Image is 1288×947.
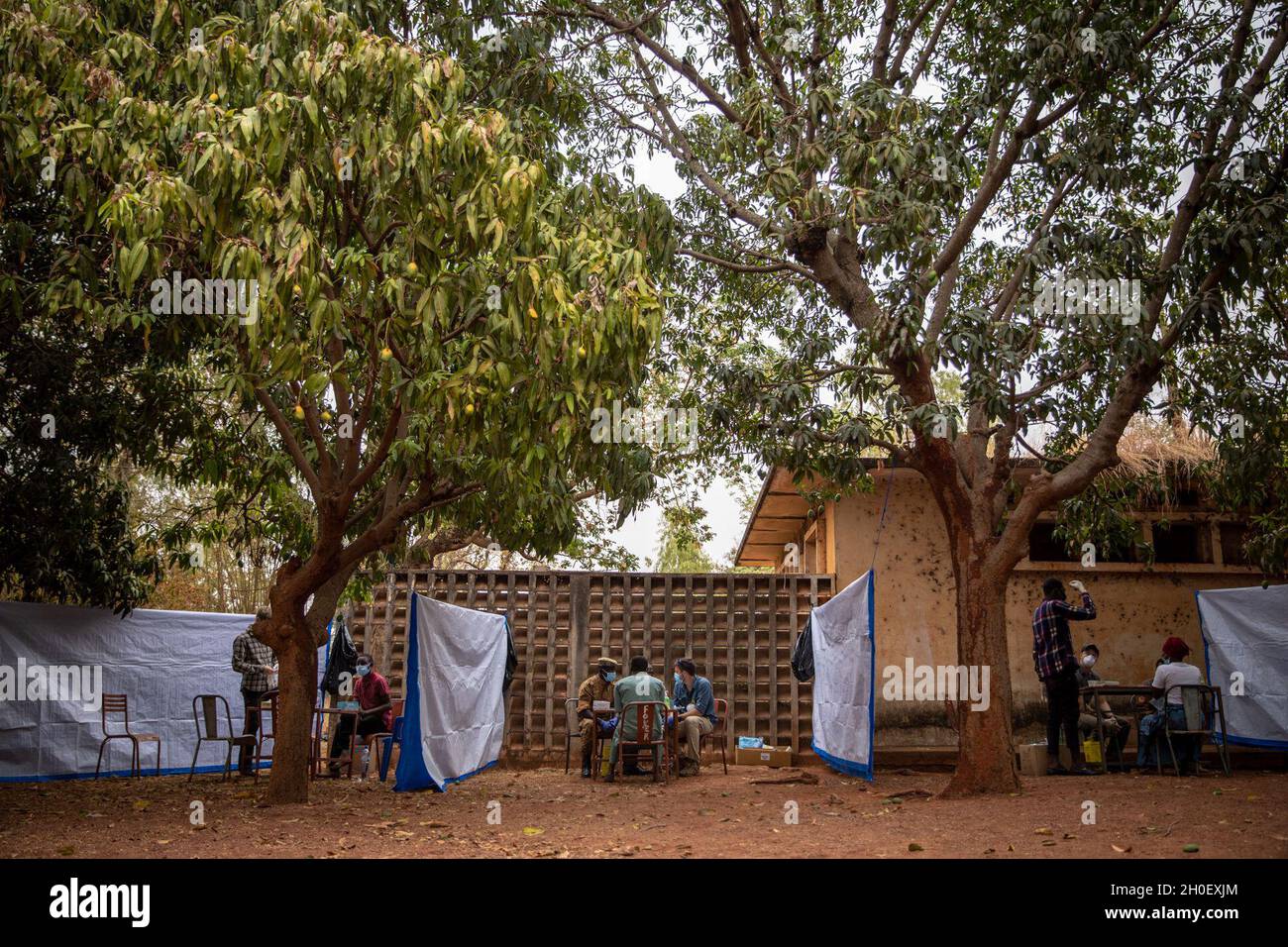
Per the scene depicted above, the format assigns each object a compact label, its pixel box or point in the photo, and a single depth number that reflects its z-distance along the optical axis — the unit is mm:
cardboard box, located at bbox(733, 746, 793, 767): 13258
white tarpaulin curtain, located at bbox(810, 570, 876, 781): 10289
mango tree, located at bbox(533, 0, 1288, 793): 8109
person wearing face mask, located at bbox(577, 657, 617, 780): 11578
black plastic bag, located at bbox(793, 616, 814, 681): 13008
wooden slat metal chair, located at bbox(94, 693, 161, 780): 10599
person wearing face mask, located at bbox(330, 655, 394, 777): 11758
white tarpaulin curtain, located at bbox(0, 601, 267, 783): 10297
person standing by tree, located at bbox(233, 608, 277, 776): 11273
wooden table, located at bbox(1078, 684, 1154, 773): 10219
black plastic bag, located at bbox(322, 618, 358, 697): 12781
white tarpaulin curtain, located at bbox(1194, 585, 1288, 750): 10875
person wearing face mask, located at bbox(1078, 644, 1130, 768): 10852
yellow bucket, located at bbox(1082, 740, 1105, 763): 10797
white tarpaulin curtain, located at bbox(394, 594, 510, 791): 9578
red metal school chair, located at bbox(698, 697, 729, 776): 13603
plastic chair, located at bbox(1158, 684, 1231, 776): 10023
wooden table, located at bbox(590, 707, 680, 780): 11375
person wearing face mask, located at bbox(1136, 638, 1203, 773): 10523
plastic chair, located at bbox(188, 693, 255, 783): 10316
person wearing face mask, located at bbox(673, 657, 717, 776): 12117
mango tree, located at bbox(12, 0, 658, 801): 6160
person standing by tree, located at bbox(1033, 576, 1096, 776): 10078
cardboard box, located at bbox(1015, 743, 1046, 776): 10273
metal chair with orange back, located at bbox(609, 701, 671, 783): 10852
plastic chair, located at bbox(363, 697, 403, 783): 11412
